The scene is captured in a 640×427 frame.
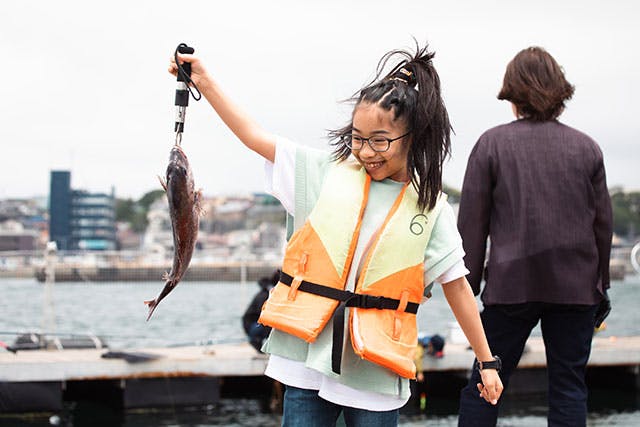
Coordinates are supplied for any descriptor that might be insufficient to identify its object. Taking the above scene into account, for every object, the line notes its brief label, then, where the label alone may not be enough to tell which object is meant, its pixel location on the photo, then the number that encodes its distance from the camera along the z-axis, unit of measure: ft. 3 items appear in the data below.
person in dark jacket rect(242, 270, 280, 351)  27.58
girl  8.89
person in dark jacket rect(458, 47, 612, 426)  12.47
